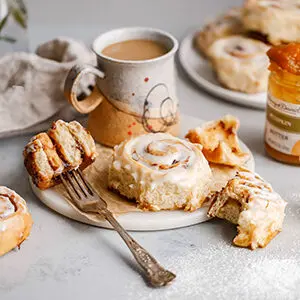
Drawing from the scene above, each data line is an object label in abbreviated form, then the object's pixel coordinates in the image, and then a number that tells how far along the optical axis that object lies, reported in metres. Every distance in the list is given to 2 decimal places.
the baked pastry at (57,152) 0.79
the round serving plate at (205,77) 0.99
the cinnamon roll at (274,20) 1.04
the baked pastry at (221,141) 0.85
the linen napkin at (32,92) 0.94
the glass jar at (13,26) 1.03
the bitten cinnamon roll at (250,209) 0.76
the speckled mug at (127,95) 0.86
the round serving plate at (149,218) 0.78
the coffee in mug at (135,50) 0.89
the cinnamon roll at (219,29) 1.09
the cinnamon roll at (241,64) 0.99
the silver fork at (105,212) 0.73
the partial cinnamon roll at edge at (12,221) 0.74
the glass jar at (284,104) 0.84
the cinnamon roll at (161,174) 0.78
